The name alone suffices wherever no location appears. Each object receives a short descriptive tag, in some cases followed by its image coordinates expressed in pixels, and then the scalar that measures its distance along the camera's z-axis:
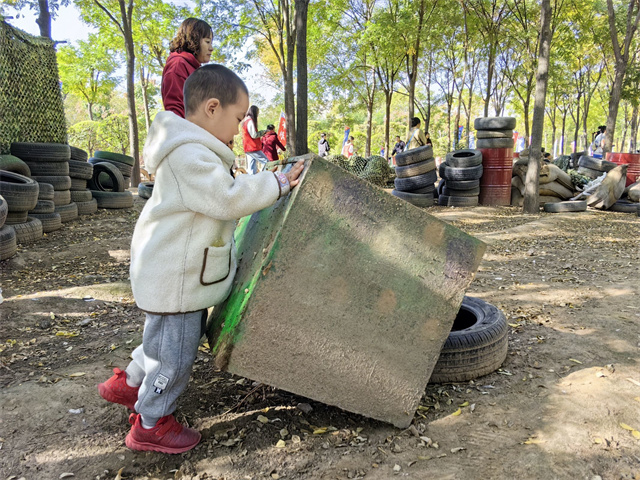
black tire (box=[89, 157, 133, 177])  11.27
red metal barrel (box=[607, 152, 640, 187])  12.98
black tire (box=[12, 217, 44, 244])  6.88
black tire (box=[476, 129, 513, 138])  11.88
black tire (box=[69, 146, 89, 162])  9.41
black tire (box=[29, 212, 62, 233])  7.76
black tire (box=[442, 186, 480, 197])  12.09
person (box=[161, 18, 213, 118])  3.44
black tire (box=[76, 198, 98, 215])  9.36
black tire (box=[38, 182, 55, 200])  7.89
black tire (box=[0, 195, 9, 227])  5.70
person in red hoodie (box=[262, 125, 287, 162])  9.69
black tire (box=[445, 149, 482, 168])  11.82
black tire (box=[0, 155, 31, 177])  7.40
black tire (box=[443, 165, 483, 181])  11.84
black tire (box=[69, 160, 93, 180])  9.14
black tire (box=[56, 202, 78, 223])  8.55
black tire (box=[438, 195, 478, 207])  12.05
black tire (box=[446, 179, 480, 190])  11.97
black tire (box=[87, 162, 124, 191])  10.66
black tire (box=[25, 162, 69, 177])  8.45
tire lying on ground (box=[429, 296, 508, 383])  2.82
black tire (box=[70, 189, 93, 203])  9.25
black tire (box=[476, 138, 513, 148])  11.85
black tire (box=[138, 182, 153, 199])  11.76
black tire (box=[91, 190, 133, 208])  10.16
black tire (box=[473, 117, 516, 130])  11.79
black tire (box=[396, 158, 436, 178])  12.09
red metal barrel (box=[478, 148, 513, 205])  11.96
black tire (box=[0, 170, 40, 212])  6.71
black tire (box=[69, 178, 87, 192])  9.26
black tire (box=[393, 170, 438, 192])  12.22
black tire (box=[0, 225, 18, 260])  5.86
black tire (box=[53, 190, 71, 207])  8.59
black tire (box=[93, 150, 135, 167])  11.66
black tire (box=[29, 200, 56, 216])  7.76
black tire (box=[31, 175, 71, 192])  8.42
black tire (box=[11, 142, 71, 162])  8.28
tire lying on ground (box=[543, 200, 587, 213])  10.74
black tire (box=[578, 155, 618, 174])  13.62
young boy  2.02
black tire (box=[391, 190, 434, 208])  12.25
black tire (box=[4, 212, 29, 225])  6.90
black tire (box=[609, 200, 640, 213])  11.09
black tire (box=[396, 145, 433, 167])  11.88
